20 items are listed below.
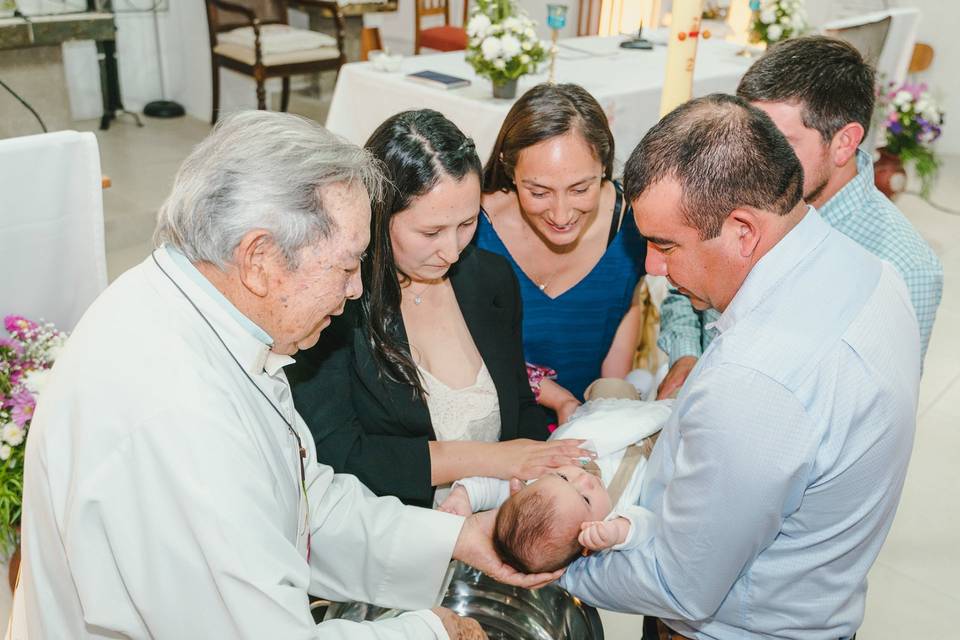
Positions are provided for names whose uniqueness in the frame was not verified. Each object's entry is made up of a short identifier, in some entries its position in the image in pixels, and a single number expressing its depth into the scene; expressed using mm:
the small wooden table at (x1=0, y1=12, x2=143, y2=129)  4375
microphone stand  6688
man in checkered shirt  1747
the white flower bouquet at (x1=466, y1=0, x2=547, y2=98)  3646
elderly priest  1064
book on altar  3965
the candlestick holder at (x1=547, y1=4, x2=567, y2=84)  4004
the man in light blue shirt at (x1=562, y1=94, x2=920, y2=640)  1157
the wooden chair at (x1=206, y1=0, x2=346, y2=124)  5910
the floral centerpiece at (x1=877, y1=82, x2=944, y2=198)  5270
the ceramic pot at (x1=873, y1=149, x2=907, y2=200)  5449
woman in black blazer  1692
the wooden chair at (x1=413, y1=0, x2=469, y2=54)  6855
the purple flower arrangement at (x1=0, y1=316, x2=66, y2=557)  1854
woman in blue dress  2115
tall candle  2500
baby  1627
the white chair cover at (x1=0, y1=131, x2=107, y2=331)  2217
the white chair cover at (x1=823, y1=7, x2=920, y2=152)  5555
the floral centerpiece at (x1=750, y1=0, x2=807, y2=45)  4730
